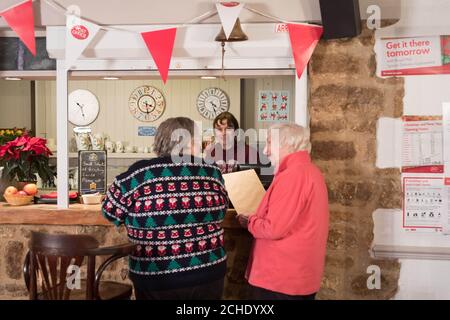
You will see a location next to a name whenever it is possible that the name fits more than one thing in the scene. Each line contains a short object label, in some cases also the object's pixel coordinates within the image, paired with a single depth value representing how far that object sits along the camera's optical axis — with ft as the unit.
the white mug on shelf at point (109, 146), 24.95
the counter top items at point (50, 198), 13.83
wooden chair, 7.72
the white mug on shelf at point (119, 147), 25.13
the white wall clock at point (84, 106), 25.90
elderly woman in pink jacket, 8.74
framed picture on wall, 24.79
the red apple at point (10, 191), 13.41
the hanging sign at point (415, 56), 11.82
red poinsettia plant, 13.87
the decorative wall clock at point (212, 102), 25.77
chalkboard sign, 14.29
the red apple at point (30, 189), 13.64
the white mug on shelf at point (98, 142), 24.12
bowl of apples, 13.41
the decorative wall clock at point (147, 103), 25.81
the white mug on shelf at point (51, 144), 24.14
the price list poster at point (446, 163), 11.87
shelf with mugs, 24.90
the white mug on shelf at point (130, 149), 25.28
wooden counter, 12.75
